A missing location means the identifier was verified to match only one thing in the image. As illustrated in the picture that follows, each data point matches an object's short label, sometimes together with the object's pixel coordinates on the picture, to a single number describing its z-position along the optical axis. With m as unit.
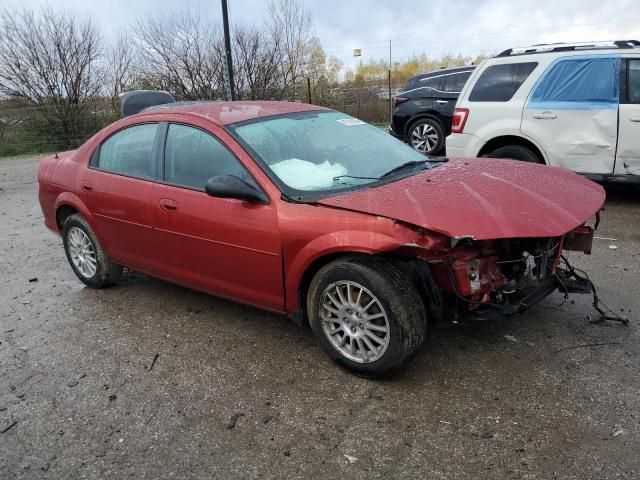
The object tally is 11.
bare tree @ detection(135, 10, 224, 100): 17.69
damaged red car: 2.93
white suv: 6.14
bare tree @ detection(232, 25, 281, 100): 17.78
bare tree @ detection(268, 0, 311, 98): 18.45
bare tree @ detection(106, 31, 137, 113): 19.92
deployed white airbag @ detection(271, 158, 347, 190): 3.40
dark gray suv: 10.39
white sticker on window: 4.27
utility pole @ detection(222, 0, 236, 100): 11.58
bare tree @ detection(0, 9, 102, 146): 18.33
